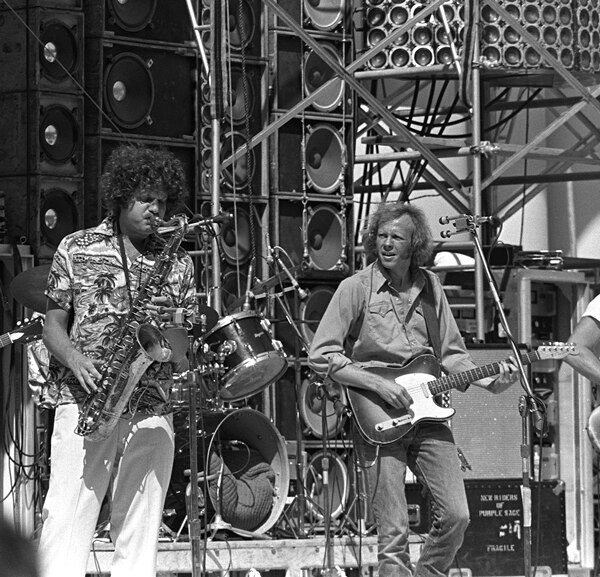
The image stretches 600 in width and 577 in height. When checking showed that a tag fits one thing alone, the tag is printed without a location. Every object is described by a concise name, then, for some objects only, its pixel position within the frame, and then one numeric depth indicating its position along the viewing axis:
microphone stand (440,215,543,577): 10.95
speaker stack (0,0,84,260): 14.82
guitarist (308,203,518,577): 10.62
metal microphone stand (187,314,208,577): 9.11
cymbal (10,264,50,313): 11.97
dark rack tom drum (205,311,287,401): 12.41
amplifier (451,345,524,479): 14.60
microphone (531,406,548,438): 10.93
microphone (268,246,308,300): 13.75
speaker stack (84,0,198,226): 15.30
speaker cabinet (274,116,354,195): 16.70
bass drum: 13.26
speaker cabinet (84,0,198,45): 15.34
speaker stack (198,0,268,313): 15.71
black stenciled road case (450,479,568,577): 14.34
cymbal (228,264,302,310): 13.77
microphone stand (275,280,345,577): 12.95
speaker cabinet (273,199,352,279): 16.44
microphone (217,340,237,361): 12.34
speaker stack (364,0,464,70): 17.44
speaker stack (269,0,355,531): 15.82
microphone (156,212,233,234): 9.02
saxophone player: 8.65
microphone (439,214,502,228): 12.14
